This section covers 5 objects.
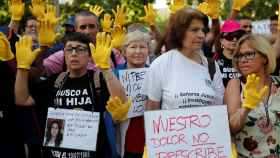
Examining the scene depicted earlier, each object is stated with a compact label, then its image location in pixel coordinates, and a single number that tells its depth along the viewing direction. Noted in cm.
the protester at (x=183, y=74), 361
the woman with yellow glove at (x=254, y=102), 341
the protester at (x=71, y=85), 394
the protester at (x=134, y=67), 416
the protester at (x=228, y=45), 484
